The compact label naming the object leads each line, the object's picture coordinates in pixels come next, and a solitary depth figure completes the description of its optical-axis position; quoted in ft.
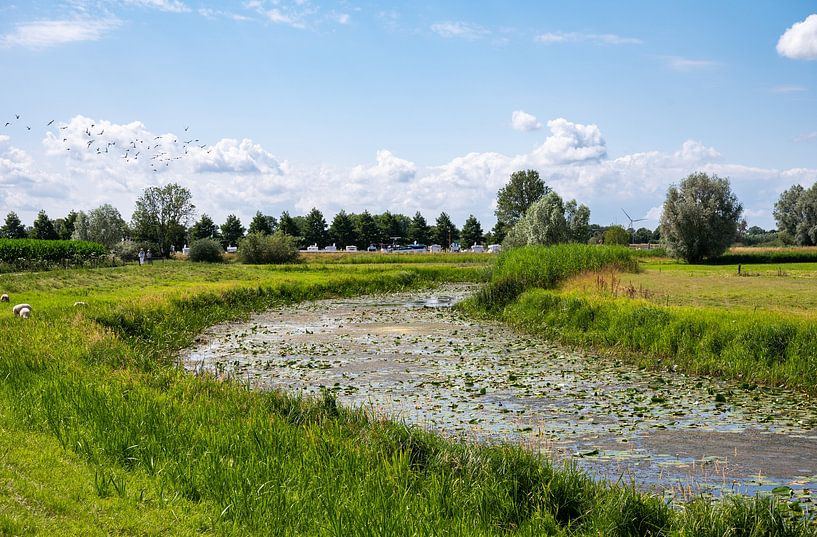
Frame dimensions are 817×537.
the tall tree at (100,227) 398.83
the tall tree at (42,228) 445.37
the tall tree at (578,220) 324.60
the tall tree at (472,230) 490.49
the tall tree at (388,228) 495.00
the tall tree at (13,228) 475.31
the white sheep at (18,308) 83.61
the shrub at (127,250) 307.58
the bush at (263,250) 273.95
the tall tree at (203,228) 466.70
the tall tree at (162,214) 402.72
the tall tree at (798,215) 372.38
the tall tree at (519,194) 409.08
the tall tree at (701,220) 245.86
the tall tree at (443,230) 502.38
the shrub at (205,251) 281.95
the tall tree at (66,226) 458.09
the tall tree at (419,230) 510.21
